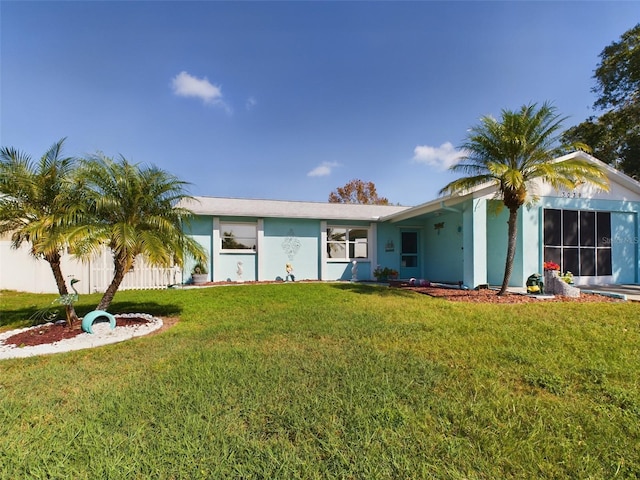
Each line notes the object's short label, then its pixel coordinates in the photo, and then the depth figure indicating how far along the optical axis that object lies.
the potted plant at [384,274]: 14.95
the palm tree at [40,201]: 5.55
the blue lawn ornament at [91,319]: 5.85
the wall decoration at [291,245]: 14.91
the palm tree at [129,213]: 5.85
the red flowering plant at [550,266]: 9.93
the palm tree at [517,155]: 8.69
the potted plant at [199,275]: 13.33
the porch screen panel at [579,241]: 11.55
